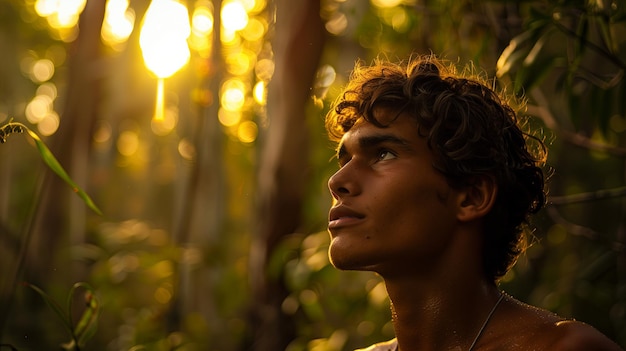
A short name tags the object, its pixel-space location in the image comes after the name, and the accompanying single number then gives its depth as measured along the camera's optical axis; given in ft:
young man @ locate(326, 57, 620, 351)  7.63
